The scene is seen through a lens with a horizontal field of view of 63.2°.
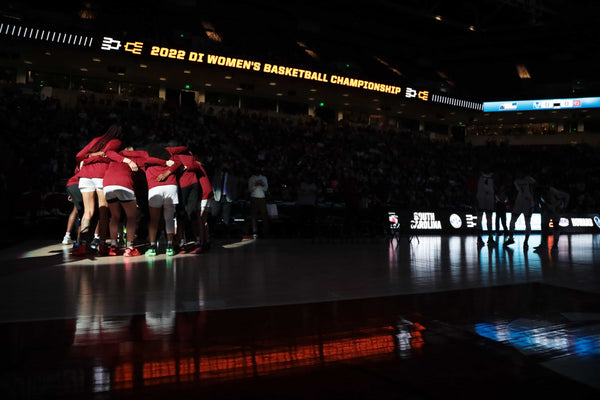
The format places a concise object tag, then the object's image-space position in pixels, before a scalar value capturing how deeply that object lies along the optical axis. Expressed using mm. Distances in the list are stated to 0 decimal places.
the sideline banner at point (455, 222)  15445
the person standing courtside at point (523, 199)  10797
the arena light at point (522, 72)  44250
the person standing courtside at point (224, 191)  11305
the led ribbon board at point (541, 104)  39375
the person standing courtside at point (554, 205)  10531
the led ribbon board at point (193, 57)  22531
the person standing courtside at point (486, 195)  11078
